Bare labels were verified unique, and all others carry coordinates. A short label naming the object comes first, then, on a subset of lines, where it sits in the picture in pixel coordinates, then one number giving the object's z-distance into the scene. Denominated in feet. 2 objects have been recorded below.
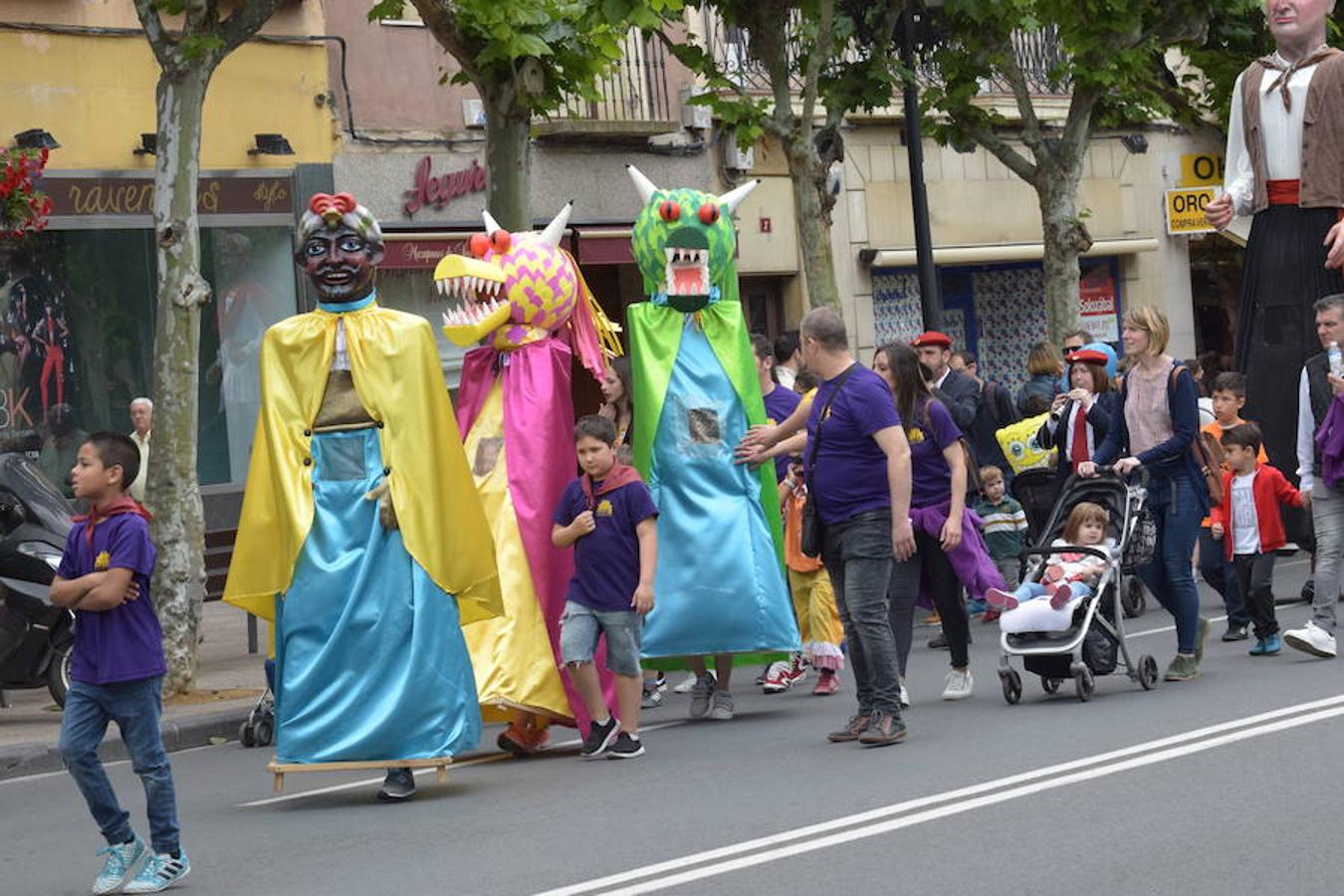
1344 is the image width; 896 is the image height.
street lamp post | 68.33
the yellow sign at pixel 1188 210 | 104.06
